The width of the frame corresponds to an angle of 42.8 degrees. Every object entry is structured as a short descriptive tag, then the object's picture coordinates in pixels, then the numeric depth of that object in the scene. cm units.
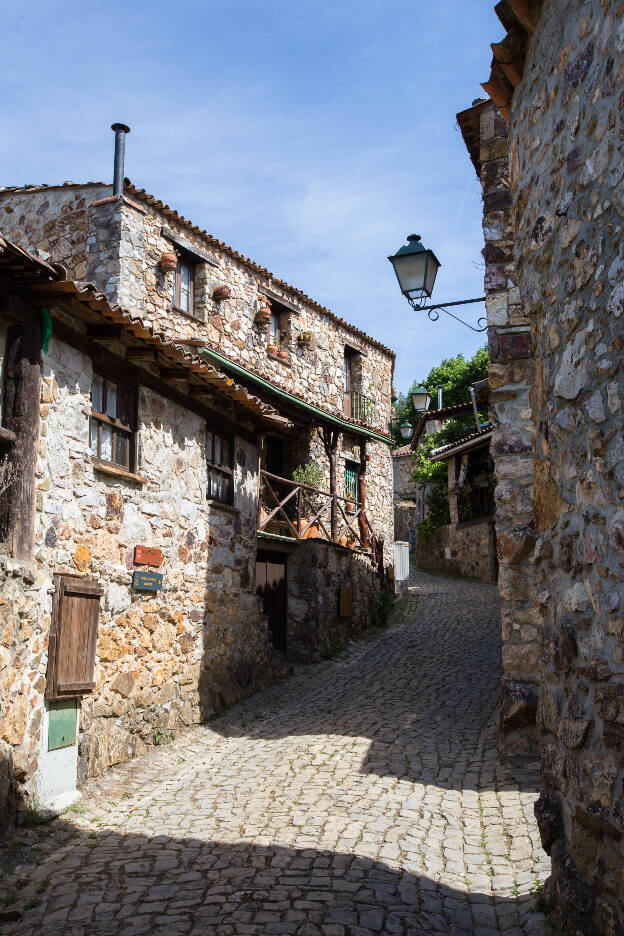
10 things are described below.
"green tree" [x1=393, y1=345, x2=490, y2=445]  3359
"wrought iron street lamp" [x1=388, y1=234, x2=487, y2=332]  813
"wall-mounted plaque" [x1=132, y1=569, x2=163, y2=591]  797
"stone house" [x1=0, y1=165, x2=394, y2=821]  636
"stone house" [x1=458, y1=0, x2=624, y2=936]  309
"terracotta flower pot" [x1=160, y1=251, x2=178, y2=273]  1266
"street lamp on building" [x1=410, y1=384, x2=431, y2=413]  1588
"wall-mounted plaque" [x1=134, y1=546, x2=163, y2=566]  804
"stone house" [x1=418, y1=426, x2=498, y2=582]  2017
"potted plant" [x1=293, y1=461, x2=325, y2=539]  1498
